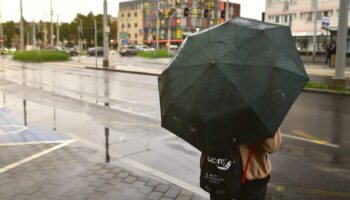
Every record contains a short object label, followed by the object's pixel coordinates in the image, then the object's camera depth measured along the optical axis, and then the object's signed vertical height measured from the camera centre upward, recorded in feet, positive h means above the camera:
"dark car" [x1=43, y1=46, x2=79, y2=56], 178.23 +1.47
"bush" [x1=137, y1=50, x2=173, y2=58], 157.07 +0.11
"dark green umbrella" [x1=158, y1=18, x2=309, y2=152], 7.13 -0.63
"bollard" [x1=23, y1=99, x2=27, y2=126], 27.44 -5.07
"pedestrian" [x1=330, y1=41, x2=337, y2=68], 81.15 +0.92
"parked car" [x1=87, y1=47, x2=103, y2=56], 184.36 +1.51
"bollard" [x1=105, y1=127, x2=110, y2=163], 18.33 -5.36
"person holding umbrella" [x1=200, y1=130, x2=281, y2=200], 7.95 -2.63
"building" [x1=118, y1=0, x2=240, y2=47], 353.10 +38.43
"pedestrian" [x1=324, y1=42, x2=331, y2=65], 84.39 +0.10
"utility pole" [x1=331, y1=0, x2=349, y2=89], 43.52 +0.94
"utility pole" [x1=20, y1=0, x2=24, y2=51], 136.51 +8.47
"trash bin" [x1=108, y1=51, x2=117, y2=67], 87.51 -1.12
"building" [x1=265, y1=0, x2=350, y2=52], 150.51 +19.37
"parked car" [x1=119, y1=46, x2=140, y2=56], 182.60 +1.92
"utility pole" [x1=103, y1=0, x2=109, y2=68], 87.54 +3.51
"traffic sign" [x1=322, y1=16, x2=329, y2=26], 105.09 +10.35
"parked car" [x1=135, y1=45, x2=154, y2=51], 225.07 +4.07
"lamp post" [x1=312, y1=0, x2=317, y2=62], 121.70 +17.74
